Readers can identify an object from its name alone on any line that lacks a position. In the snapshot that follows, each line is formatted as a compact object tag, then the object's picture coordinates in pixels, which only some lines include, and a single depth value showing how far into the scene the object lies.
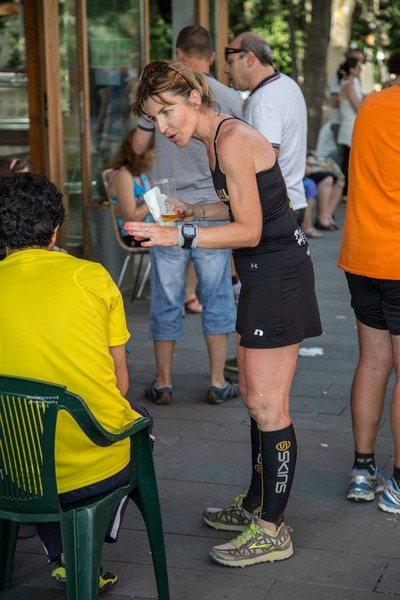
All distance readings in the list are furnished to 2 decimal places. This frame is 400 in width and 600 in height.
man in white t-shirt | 8.96
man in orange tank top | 6.56
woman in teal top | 11.90
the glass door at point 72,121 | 13.02
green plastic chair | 4.56
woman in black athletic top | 5.61
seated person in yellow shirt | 4.88
